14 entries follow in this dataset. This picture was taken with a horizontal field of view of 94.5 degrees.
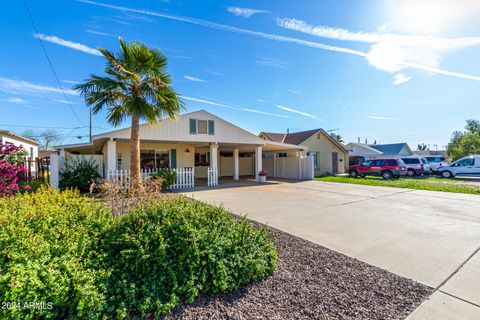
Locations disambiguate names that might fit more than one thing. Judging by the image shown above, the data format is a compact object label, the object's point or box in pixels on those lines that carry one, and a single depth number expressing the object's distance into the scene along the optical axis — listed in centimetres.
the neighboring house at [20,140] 1366
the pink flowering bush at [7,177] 464
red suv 1688
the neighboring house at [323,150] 2158
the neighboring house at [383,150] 3569
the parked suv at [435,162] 1948
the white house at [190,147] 1095
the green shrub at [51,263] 176
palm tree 857
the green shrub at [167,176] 1137
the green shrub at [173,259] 217
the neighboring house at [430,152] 6274
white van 1622
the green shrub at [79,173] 1010
